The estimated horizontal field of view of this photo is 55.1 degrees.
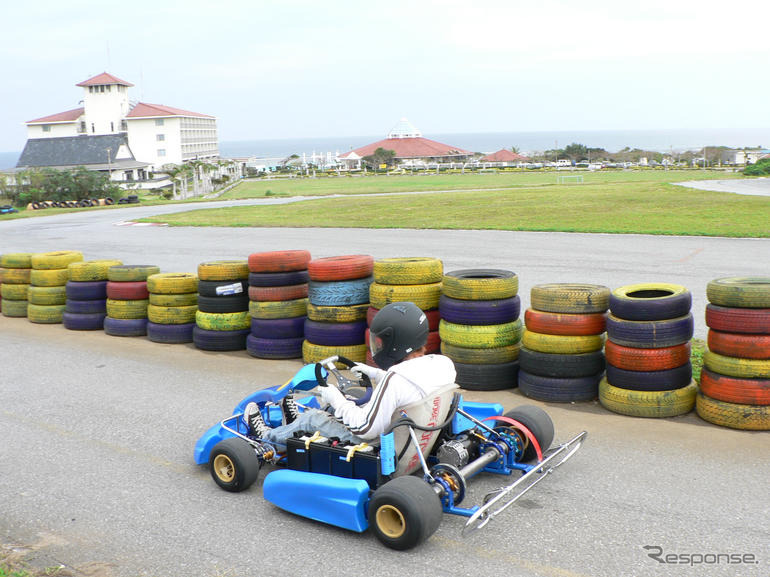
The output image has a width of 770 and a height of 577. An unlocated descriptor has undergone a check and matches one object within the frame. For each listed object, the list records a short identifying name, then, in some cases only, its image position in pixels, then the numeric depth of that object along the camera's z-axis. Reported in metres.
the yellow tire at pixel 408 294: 8.11
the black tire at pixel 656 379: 6.64
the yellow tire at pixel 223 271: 9.59
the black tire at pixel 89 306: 11.27
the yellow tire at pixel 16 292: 12.50
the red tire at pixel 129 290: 10.77
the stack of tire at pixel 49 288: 11.88
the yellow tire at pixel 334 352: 8.49
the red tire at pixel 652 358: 6.59
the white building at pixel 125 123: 114.38
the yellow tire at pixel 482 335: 7.55
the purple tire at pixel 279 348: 9.13
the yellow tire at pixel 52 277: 11.88
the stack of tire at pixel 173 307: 10.16
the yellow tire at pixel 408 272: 8.18
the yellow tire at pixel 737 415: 6.16
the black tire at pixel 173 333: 10.16
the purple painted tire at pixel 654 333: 6.57
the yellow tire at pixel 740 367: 6.17
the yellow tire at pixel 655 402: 6.61
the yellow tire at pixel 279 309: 9.16
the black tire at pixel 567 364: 7.15
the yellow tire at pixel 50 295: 11.87
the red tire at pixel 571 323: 7.15
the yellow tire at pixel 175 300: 10.23
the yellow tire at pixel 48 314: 11.86
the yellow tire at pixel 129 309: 10.80
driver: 4.75
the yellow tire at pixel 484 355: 7.58
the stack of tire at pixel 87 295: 11.21
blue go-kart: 4.46
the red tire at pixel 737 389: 6.16
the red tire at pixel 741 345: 6.18
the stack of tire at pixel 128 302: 10.74
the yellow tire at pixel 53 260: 11.91
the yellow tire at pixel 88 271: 11.18
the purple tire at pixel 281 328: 9.13
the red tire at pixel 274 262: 9.25
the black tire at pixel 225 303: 9.67
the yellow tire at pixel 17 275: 12.51
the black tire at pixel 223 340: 9.61
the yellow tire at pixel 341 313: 8.55
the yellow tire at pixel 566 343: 7.15
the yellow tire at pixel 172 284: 10.15
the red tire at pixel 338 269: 8.54
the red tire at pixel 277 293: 9.20
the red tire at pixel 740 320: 6.21
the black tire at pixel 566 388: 7.15
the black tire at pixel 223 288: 9.59
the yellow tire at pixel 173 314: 10.21
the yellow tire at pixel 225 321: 9.62
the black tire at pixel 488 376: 7.59
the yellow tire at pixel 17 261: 12.42
